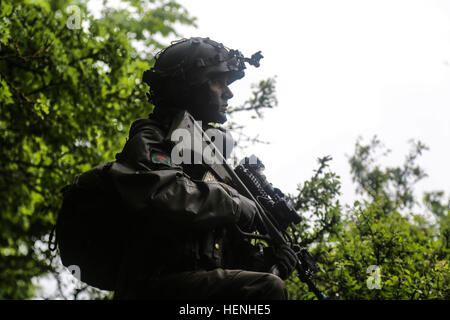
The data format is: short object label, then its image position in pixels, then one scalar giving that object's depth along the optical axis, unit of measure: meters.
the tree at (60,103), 5.46
